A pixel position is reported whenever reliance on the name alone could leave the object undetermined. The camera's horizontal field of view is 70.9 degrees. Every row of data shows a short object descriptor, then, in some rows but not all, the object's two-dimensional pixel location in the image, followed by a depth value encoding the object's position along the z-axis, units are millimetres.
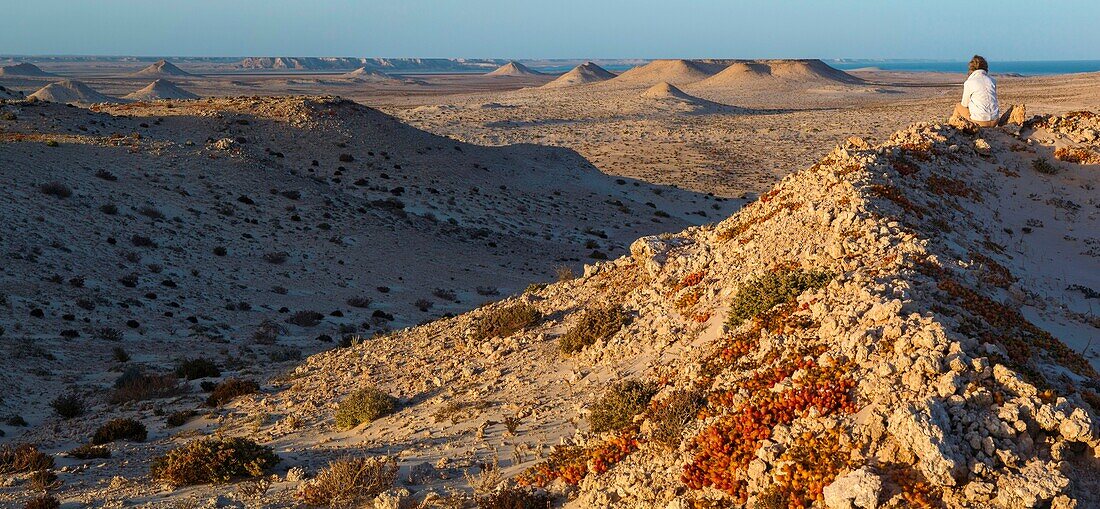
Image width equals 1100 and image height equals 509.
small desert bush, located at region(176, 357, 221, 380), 16906
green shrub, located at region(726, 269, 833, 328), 10031
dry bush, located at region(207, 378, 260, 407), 14773
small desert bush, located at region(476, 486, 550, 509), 7977
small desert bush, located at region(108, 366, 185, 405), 15398
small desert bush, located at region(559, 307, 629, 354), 12320
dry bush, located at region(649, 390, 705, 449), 8102
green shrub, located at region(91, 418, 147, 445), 12609
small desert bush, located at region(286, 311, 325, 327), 22594
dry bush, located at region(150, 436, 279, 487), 9898
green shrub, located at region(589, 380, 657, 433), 9141
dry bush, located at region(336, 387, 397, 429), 12133
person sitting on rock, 18031
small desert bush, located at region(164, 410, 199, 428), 13562
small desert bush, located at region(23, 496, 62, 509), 9141
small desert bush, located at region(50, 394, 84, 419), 14664
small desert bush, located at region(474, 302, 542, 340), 14562
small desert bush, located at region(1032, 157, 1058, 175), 17234
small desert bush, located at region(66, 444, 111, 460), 11539
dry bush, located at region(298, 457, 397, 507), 8727
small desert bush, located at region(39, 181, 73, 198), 27266
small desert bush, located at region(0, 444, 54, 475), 10742
